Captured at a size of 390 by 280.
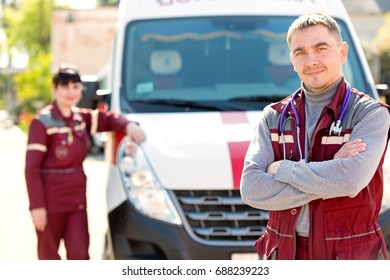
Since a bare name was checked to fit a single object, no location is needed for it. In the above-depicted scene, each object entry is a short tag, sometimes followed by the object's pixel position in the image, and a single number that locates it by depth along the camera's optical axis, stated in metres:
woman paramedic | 4.58
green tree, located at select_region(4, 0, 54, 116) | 53.03
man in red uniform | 2.63
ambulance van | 4.22
